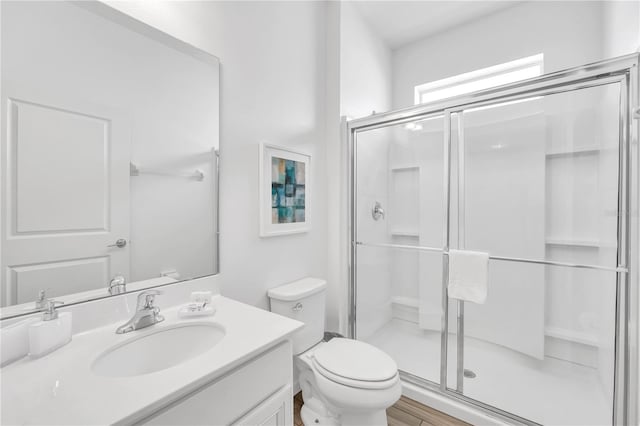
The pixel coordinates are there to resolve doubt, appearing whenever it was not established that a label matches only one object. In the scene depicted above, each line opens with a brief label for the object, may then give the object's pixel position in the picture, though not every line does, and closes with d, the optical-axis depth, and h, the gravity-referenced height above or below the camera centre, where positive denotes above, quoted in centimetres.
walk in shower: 128 -17
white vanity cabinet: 67 -53
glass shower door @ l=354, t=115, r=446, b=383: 193 -23
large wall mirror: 82 +20
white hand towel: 154 -37
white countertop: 56 -41
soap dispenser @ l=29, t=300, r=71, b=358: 75 -35
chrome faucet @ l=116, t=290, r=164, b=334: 94 -37
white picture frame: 156 +12
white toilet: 121 -76
